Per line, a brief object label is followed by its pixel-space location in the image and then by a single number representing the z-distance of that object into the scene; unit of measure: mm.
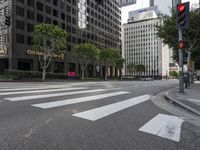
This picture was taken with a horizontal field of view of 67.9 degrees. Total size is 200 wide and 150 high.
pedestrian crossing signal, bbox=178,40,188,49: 8452
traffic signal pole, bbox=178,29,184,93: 8957
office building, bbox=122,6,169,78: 94478
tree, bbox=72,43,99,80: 31043
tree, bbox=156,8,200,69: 13977
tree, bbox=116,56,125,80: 46926
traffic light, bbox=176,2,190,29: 8374
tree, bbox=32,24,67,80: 23977
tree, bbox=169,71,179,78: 124618
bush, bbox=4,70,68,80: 21027
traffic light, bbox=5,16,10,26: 30278
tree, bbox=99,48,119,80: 39083
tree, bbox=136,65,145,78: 81624
